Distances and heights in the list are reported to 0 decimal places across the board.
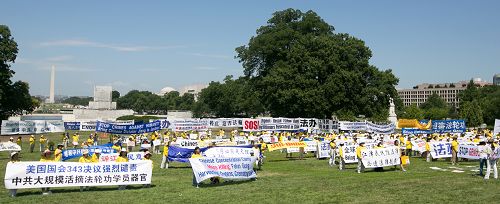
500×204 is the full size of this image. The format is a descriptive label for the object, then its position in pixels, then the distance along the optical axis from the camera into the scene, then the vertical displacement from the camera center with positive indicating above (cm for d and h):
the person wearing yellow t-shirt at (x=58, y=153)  2128 -149
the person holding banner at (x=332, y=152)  2973 -181
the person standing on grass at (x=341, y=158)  2735 -196
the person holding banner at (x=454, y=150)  2967 -162
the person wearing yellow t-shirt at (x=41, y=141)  4209 -195
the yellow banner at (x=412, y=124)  5662 -47
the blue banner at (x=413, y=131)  5156 -102
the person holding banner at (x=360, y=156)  2575 -173
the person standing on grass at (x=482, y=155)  2276 -146
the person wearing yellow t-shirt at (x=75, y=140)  4241 -182
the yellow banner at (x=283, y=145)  3288 -162
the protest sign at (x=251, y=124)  5234 -50
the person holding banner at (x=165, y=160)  2821 -225
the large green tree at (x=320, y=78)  6694 +545
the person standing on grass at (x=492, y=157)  2241 -150
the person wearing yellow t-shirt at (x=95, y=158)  2076 -160
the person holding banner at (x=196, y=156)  2099 -152
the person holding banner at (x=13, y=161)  1838 -153
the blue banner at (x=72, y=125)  5485 -82
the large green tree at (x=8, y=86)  6525 +395
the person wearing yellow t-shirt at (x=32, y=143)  4110 -203
